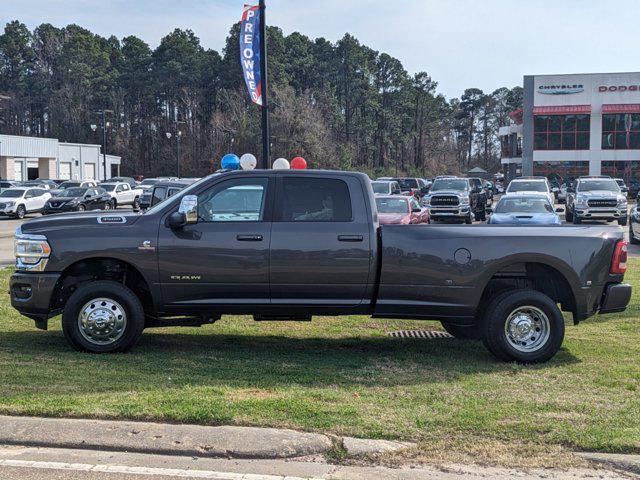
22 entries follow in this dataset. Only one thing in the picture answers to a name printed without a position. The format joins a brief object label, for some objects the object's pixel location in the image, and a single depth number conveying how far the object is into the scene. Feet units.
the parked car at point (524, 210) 64.95
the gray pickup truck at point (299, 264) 24.62
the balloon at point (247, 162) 51.66
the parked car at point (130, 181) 153.07
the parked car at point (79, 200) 118.73
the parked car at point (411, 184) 155.40
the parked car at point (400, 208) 69.00
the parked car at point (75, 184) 148.13
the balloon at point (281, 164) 51.31
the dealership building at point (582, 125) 208.13
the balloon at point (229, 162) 46.04
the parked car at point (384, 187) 99.86
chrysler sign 209.26
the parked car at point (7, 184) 153.79
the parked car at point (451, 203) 95.20
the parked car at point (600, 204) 91.45
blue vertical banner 51.18
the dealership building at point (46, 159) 221.87
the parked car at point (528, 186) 99.66
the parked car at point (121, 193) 137.97
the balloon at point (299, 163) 45.04
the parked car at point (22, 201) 116.37
